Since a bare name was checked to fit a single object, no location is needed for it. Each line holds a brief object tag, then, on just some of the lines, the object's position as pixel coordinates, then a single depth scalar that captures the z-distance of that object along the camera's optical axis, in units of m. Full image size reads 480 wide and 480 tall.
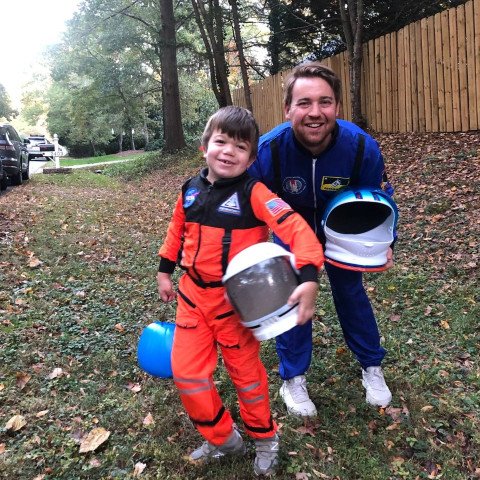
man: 2.52
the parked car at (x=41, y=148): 35.25
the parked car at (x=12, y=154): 12.84
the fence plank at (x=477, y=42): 8.14
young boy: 2.27
